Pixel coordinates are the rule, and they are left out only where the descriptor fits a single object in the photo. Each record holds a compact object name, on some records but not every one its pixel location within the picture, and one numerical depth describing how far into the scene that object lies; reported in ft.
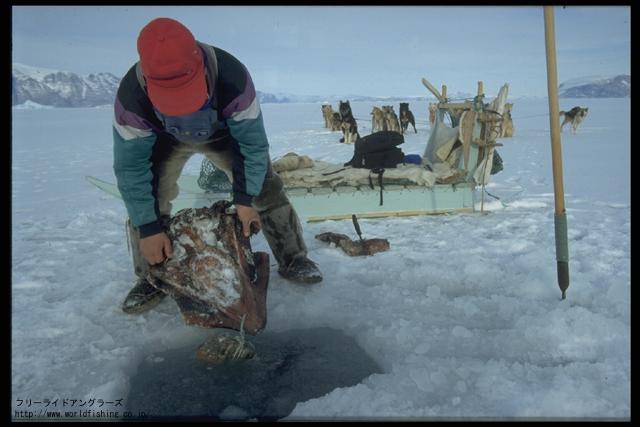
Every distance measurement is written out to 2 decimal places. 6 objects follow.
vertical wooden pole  8.12
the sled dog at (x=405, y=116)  50.31
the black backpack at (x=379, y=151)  16.46
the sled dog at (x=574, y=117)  47.67
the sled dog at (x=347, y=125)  44.29
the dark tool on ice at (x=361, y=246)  11.69
